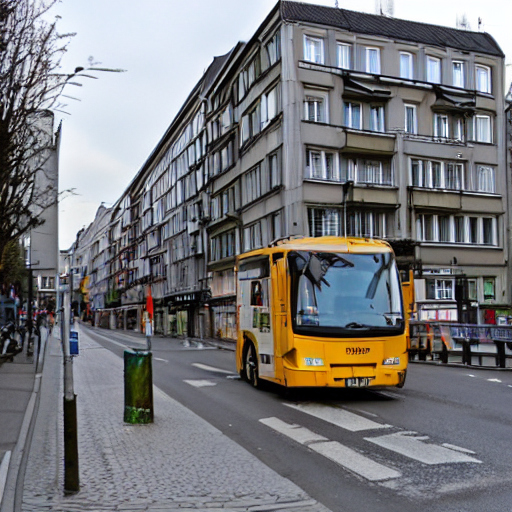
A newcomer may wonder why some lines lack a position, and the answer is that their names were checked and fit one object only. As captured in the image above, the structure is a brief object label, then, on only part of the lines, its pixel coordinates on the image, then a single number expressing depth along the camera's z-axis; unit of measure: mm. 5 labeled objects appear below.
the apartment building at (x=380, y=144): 36438
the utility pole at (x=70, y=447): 6672
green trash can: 10516
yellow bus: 13023
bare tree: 12844
